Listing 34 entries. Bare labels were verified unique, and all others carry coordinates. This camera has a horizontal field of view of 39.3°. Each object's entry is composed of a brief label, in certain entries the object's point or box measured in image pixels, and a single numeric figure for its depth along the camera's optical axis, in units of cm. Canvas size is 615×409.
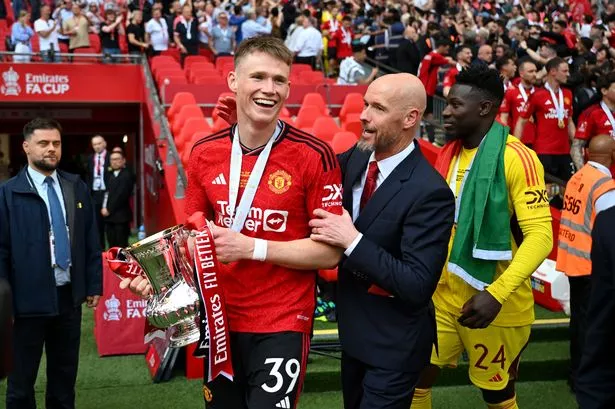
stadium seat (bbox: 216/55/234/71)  1663
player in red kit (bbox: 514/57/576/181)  983
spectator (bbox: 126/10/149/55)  1675
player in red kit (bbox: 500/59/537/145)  990
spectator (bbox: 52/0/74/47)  1677
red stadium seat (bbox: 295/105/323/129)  1258
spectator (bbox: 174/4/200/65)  1719
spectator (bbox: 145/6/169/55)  1661
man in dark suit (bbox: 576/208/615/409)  240
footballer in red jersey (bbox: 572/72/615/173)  819
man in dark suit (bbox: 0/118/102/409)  491
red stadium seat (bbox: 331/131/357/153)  1030
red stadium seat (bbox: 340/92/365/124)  1348
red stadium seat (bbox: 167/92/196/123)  1295
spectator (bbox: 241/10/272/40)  1705
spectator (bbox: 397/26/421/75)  1417
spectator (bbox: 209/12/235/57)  1722
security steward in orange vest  554
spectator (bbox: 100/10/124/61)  1684
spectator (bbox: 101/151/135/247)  1077
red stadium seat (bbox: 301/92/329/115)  1351
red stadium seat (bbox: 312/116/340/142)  1148
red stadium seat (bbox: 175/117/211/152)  1094
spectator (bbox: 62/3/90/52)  1659
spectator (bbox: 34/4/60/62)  1636
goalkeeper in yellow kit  404
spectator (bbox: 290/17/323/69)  1667
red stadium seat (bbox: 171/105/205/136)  1193
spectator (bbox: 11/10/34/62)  1644
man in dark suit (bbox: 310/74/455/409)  315
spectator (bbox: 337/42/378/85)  1531
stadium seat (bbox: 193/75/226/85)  1480
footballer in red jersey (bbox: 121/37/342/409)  321
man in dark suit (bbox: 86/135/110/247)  1104
